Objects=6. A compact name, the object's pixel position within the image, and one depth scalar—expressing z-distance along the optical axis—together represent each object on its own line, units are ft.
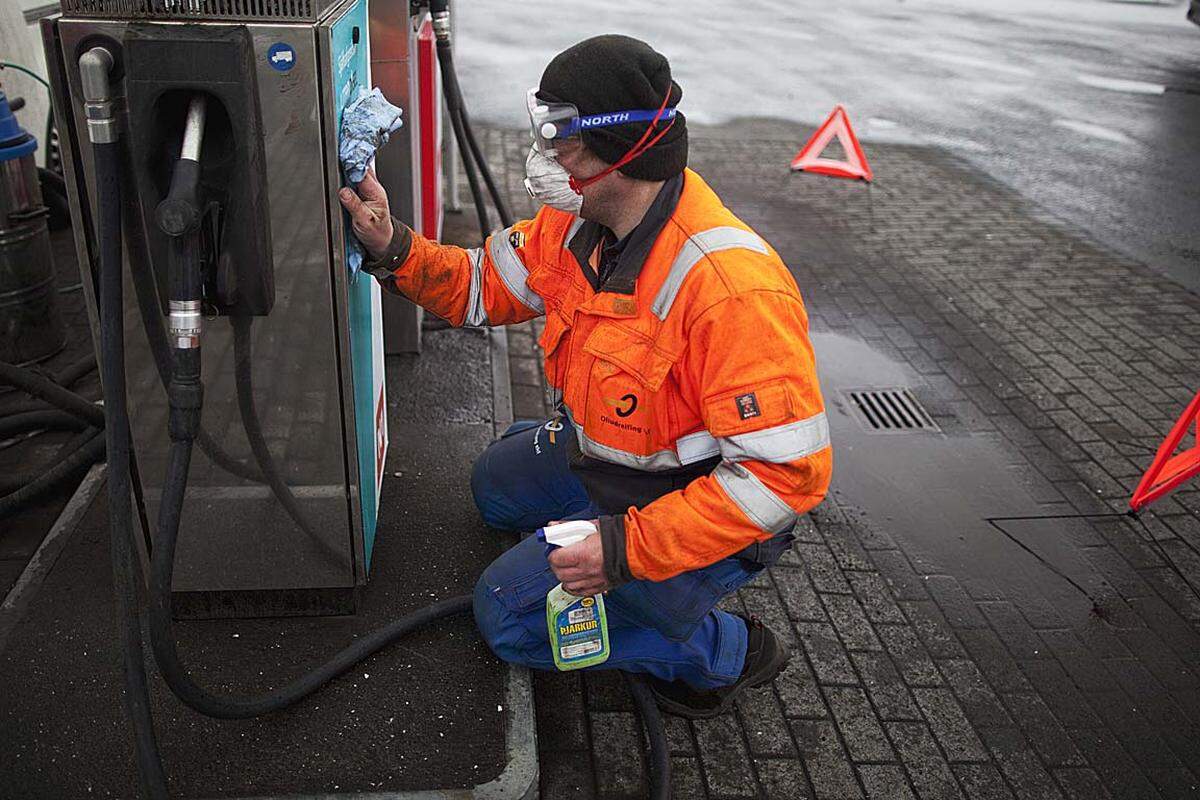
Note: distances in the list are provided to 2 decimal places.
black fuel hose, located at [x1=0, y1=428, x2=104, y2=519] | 10.85
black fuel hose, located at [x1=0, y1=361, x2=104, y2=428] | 10.94
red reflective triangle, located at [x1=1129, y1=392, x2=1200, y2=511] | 12.73
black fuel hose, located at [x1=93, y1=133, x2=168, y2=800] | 6.50
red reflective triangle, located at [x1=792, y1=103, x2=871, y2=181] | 26.61
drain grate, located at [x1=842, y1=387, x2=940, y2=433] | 15.30
